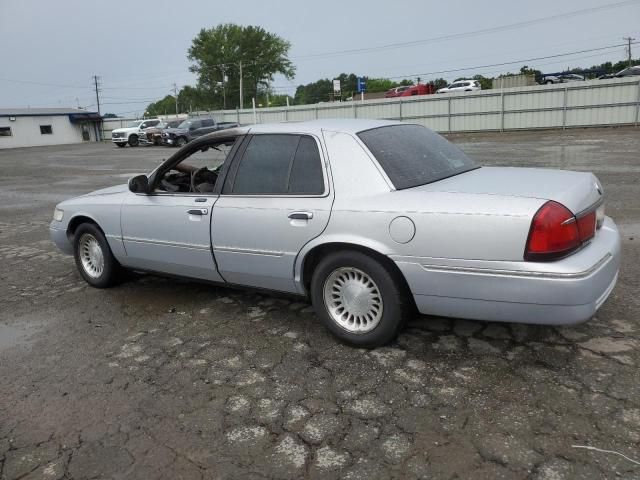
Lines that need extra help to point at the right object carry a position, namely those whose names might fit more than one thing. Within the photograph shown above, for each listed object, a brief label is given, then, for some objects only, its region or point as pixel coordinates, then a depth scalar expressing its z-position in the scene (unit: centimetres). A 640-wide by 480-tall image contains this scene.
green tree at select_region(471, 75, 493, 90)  5019
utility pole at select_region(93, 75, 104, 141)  9400
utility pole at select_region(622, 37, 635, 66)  7438
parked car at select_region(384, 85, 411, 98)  4356
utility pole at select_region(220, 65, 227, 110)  8294
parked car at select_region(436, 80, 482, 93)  3947
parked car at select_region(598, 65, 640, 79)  3478
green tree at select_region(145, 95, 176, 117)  12446
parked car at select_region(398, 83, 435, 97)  4053
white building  5284
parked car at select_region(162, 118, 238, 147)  3225
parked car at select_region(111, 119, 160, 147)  3819
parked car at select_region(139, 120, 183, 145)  3484
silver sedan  298
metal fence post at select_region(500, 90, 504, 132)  2808
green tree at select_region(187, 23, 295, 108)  8169
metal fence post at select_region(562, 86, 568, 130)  2618
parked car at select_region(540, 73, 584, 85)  4056
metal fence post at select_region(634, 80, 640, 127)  2417
